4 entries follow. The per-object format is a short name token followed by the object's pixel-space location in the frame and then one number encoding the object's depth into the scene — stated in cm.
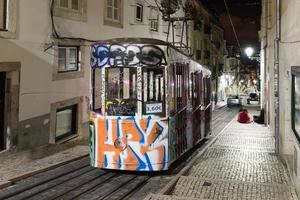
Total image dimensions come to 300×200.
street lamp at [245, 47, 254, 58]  2876
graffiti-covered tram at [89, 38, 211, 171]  923
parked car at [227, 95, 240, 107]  4253
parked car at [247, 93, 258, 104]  4991
